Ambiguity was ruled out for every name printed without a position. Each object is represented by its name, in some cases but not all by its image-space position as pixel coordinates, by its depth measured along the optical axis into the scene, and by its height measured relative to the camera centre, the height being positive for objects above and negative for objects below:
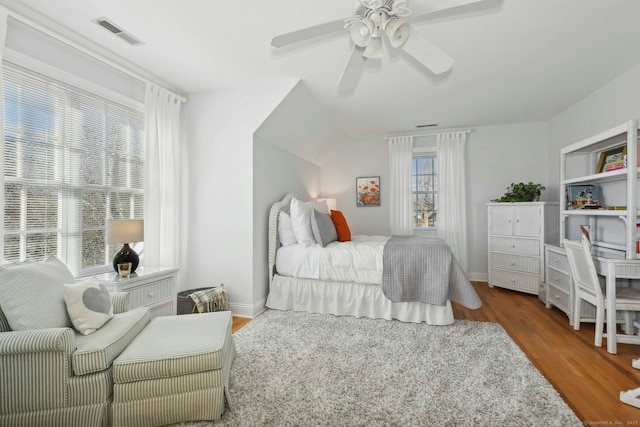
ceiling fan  1.41 +0.98
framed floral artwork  5.11 +0.38
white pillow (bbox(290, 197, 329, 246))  3.26 -0.12
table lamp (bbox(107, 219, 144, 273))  2.22 -0.18
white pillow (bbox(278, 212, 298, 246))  3.36 -0.21
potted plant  3.94 +0.26
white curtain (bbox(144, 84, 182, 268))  2.81 +0.34
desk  2.19 -0.55
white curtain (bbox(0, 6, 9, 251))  1.76 +0.66
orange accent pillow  3.57 -0.20
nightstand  2.16 -0.61
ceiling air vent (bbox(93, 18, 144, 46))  2.05 +1.38
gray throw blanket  2.65 -0.61
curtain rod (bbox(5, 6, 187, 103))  1.89 +1.30
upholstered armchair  1.28 -0.73
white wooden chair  2.23 -0.67
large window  1.96 +0.35
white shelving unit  2.22 +0.32
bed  2.74 -0.78
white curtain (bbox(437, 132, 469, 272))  4.52 +0.30
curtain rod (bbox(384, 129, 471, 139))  4.57 +1.31
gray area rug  1.54 -1.10
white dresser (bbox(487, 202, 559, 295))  3.69 -0.39
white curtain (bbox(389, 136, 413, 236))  4.82 +0.46
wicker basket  2.81 -0.92
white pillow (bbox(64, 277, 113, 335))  1.54 -0.52
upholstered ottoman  1.41 -0.86
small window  4.87 +0.39
